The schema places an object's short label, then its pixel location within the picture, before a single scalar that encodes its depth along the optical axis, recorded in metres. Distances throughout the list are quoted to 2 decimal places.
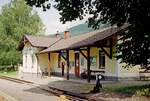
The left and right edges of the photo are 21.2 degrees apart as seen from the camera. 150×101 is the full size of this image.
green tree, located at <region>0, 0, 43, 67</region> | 60.09
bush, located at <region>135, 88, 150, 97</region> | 17.70
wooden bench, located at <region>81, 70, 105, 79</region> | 30.10
